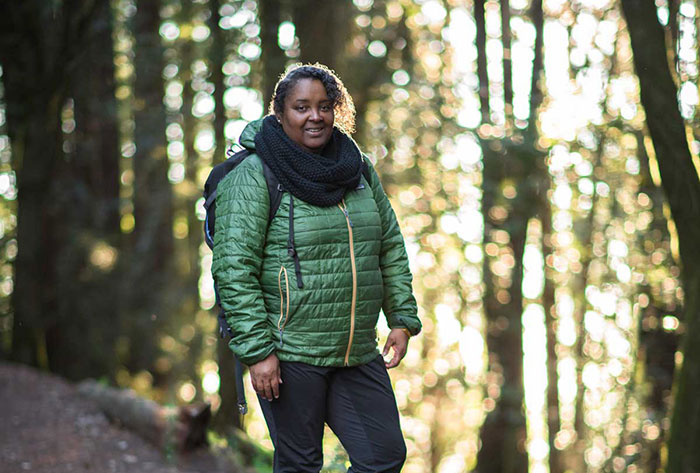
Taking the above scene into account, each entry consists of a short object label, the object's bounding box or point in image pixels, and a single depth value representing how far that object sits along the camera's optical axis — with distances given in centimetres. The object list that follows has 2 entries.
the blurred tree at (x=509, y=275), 1132
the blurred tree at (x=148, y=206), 1310
